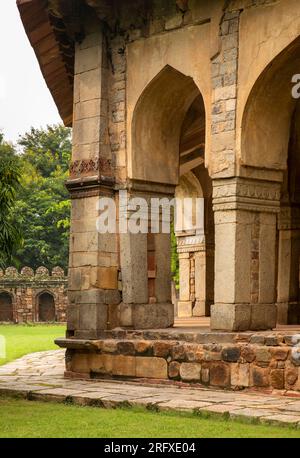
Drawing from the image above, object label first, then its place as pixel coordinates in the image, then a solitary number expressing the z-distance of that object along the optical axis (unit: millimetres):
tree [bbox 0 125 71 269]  40469
